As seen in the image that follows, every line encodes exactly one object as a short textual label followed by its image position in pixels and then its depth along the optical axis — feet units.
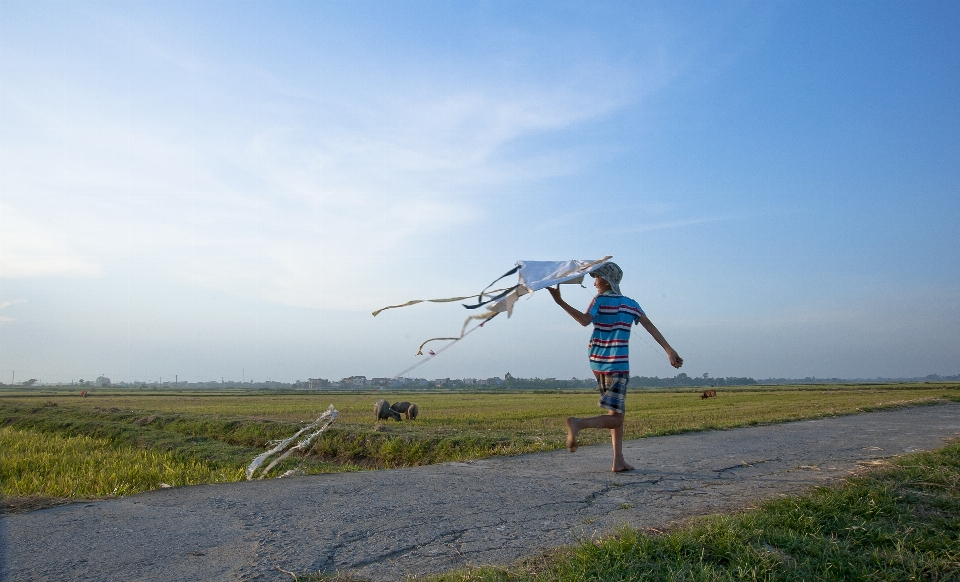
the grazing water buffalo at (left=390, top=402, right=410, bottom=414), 75.21
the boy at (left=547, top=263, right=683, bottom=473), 18.02
